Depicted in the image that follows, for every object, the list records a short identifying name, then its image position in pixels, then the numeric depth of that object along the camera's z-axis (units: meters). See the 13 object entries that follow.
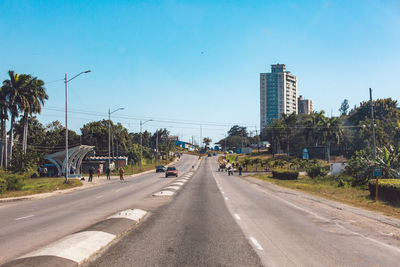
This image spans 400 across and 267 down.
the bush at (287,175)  52.06
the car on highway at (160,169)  81.72
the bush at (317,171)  50.69
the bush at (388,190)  23.45
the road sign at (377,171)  24.81
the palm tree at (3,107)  64.19
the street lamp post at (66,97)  38.36
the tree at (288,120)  123.94
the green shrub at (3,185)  30.42
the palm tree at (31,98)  65.81
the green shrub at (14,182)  32.56
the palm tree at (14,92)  64.62
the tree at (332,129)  98.38
